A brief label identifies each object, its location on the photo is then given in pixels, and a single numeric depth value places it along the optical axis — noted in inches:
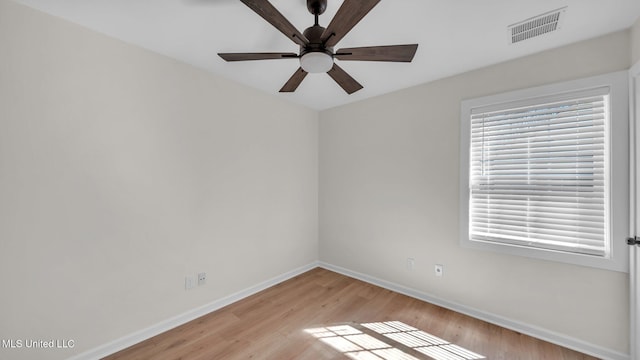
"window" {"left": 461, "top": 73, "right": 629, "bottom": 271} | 71.1
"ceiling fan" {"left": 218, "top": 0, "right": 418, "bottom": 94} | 46.6
